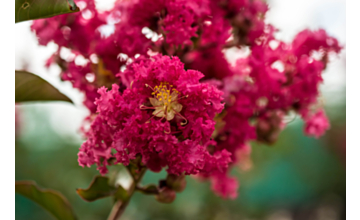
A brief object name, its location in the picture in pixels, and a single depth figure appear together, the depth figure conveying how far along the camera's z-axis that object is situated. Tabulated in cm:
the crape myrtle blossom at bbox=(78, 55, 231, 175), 28
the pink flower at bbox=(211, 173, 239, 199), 38
